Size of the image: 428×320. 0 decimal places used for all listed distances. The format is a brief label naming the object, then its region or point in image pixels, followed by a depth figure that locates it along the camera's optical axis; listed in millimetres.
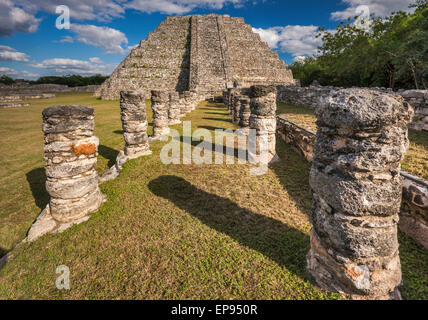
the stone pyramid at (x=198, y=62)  28117
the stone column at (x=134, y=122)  7195
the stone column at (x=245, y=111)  10609
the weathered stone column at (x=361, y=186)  2043
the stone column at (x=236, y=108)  12247
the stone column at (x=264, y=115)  6289
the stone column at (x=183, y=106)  15588
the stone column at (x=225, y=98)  20664
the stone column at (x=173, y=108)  13047
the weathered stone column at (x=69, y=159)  3941
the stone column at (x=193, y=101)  17797
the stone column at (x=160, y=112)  10094
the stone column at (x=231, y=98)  16023
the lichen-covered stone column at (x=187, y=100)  16359
